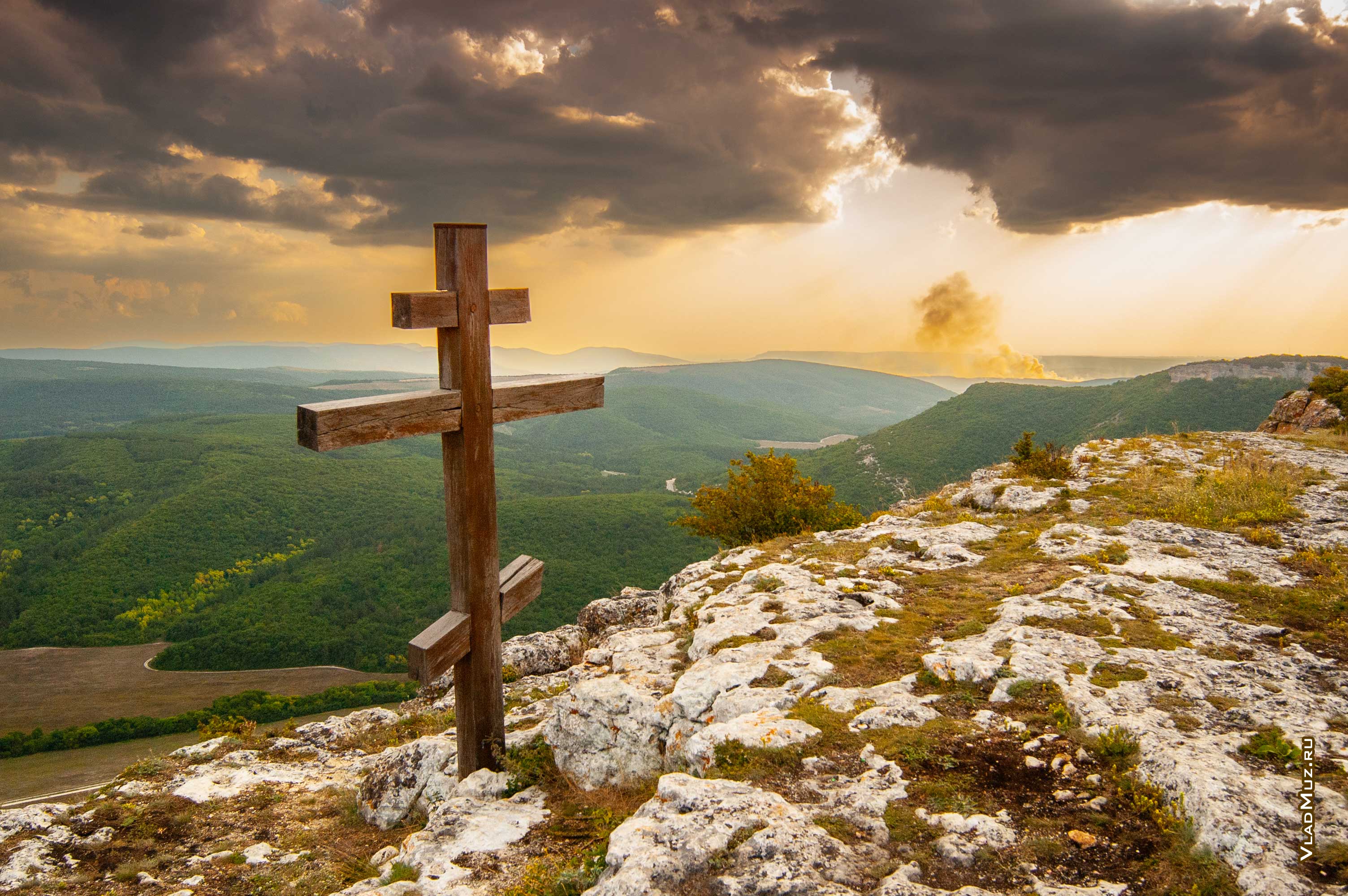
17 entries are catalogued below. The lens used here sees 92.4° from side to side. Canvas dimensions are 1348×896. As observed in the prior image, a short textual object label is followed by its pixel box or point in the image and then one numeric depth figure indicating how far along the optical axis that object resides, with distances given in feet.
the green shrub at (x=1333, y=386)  76.18
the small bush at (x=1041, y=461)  53.98
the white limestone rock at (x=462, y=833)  16.25
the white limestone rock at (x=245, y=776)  25.09
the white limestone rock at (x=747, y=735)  18.26
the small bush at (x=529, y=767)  21.62
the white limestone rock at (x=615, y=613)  46.06
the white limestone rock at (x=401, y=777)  22.91
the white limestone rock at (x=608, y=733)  20.57
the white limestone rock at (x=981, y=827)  13.66
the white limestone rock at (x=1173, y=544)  29.22
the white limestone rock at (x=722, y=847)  12.73
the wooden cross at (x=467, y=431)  19.66
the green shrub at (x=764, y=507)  62.08
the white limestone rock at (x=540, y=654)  41.16
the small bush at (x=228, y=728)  32.86
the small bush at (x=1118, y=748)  15.98
